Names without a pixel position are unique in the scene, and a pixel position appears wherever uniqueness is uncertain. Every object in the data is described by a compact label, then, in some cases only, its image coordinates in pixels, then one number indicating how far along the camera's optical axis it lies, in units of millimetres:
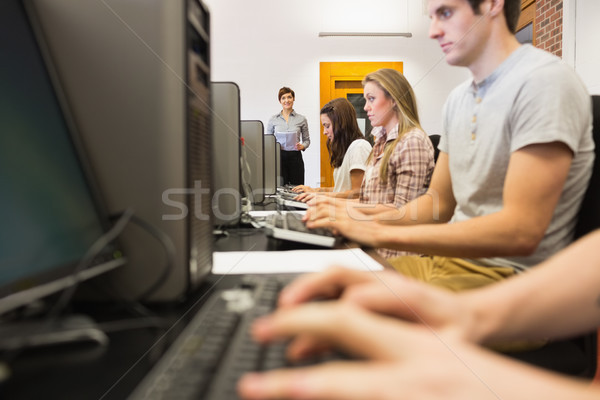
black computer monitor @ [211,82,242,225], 1202
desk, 309
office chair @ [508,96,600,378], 641
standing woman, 4457
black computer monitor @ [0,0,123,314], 394
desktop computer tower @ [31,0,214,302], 525
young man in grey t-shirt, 754
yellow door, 4844
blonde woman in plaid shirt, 1501
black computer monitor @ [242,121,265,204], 2387
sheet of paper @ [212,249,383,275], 703
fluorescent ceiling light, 4773
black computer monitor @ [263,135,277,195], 3121
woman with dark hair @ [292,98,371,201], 2402
